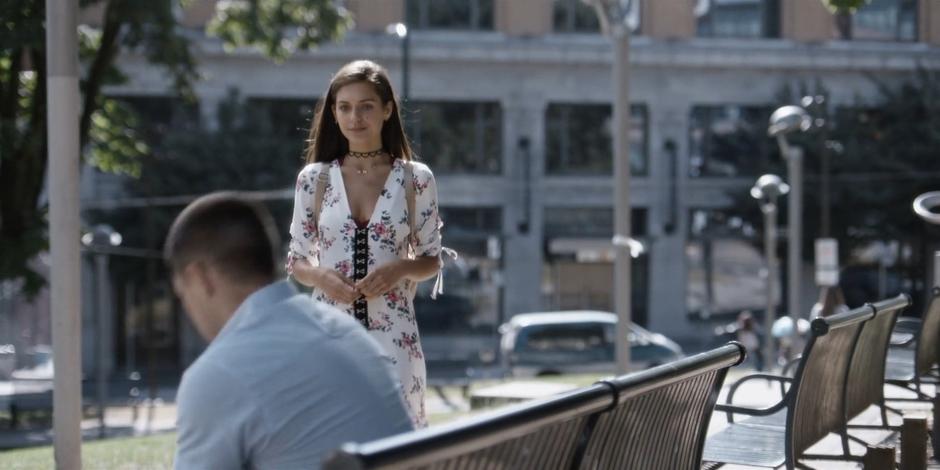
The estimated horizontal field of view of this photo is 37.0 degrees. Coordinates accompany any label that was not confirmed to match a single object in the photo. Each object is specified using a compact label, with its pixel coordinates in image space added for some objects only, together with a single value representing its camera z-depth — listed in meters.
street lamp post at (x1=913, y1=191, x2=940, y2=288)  10.12
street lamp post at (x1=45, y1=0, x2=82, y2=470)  7.06
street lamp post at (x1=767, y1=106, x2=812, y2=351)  22.70
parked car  30.62
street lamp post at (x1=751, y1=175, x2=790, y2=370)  25.08
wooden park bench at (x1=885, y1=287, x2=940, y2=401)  8.45
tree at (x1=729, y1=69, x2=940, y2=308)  43.75
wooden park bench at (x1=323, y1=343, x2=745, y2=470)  2.38
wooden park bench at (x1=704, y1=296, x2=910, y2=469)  5.62
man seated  2.55
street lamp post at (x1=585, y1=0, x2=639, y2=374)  14.45
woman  4.73
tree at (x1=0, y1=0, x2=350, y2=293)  22.77
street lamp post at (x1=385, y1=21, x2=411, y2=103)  36.40
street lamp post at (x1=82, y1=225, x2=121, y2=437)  24.14
